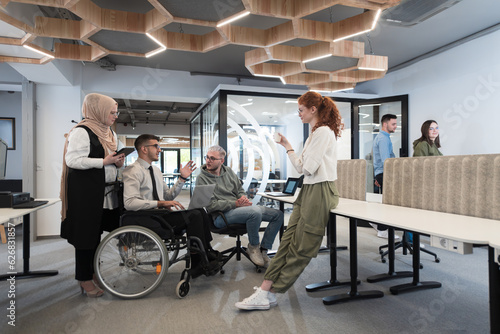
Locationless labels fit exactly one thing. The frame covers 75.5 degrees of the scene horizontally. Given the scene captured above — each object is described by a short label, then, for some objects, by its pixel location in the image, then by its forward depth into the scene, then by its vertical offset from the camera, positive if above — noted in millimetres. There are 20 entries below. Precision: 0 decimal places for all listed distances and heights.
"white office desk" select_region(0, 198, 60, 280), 2922 -888
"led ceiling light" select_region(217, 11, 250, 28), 2826 +1361
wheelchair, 2354 -621
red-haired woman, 2123 -243
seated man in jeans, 2898 -365
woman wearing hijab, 2303 -99
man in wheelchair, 2461 -269
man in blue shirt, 4277 +301
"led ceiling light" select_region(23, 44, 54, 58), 3233 +1242
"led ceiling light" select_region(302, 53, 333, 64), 3835 +1338
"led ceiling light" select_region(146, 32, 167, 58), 3300 +1387
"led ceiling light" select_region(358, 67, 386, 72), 4280 +1312
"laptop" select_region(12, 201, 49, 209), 2322 -262
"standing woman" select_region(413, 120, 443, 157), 3781 +291
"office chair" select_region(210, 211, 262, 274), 2857 -545
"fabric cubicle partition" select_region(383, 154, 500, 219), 1980 -123
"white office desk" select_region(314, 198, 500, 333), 1261 -298
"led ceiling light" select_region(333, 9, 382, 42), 2873 +1353
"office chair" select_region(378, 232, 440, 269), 3418 -900
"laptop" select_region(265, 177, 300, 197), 3384 -218
